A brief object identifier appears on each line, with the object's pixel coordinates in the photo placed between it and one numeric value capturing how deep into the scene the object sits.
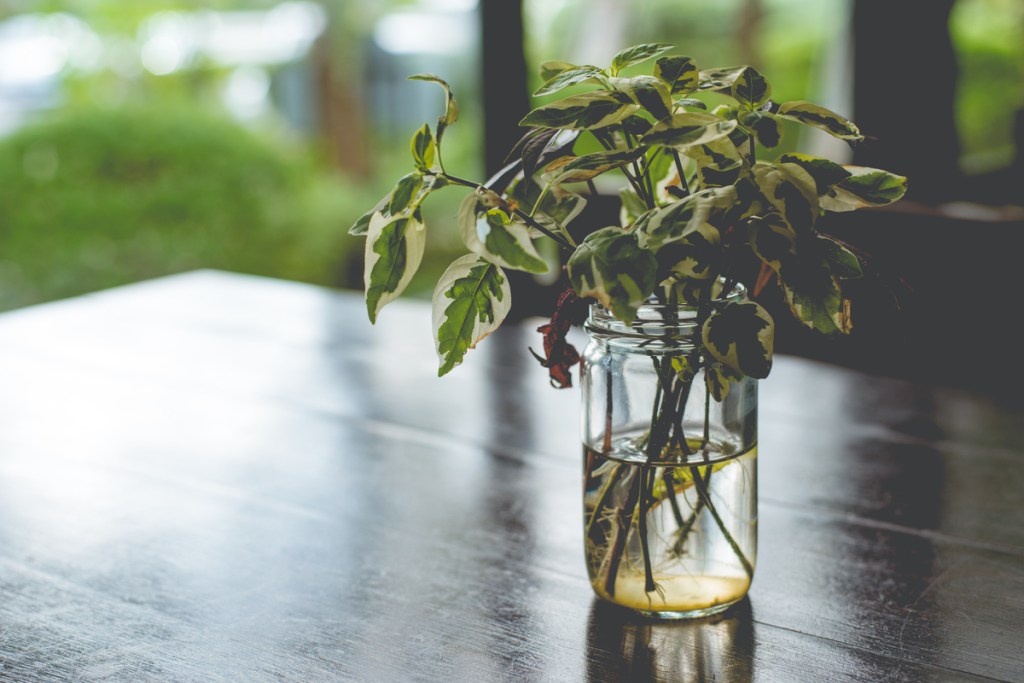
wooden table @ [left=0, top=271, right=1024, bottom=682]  0.87
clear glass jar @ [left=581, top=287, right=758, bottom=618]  0.87
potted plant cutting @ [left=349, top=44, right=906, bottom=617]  0.81
